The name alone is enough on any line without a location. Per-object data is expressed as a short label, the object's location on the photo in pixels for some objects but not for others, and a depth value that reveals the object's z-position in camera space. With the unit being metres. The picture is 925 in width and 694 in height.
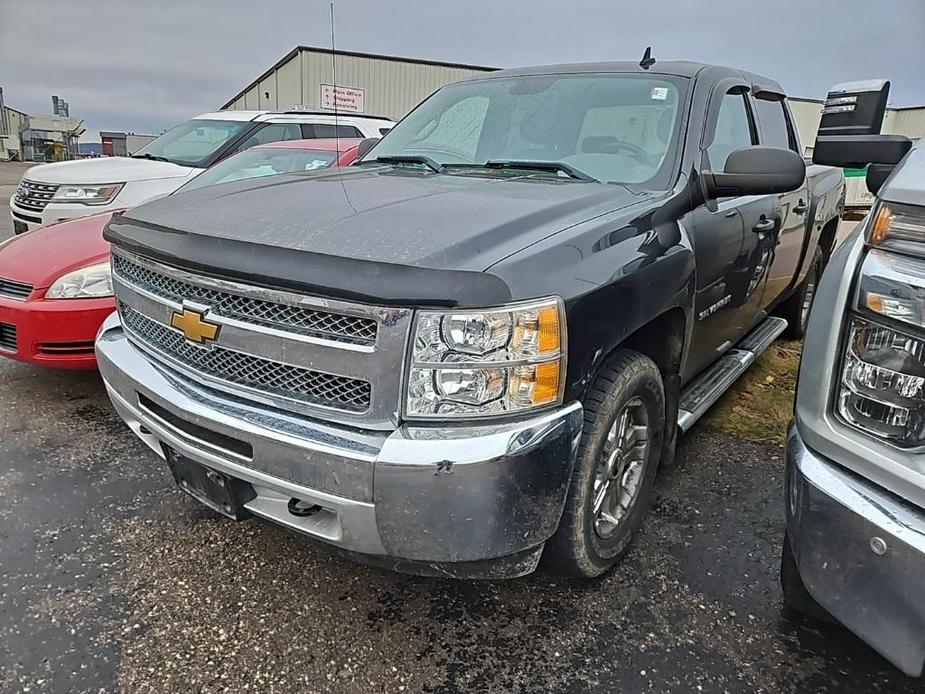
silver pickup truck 1.36
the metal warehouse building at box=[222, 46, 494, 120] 19.53
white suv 6.63
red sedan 3.47
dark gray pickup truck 1.66
